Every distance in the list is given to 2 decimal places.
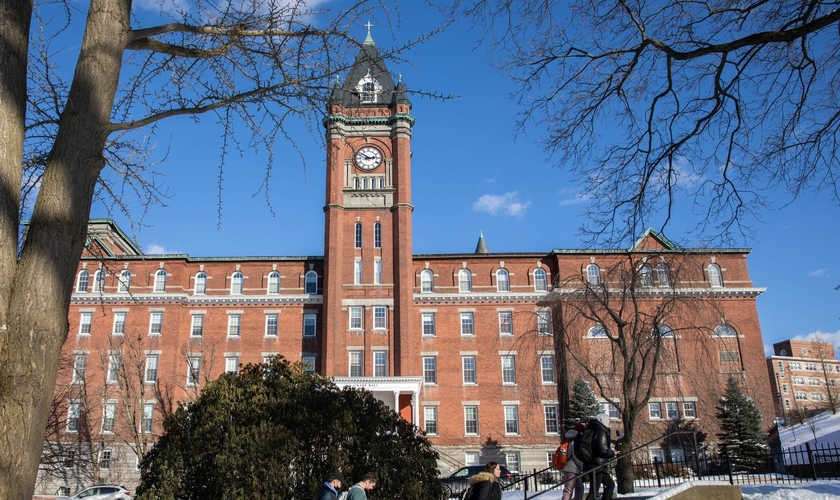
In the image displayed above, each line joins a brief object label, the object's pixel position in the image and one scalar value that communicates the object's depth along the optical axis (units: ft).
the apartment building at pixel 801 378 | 400.06
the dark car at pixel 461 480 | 101.32
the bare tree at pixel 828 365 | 327.67
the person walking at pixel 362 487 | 29.78
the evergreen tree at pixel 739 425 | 123.44
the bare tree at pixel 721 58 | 22.97
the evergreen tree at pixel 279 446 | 35.91
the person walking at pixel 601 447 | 36.40
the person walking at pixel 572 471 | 38.86
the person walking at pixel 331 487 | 30.88
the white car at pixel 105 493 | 111.34
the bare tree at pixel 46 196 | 16.16
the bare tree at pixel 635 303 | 76.02
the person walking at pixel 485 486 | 31.40
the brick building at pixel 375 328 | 142.72
